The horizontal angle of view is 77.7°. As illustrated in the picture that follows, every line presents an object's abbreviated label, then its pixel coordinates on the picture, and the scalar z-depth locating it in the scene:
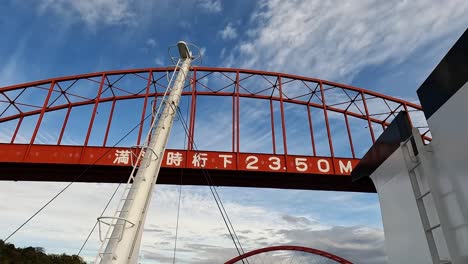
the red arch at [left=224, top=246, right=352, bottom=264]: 42.97
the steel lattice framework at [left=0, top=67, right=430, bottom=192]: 20.50
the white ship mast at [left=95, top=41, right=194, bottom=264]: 6.06
